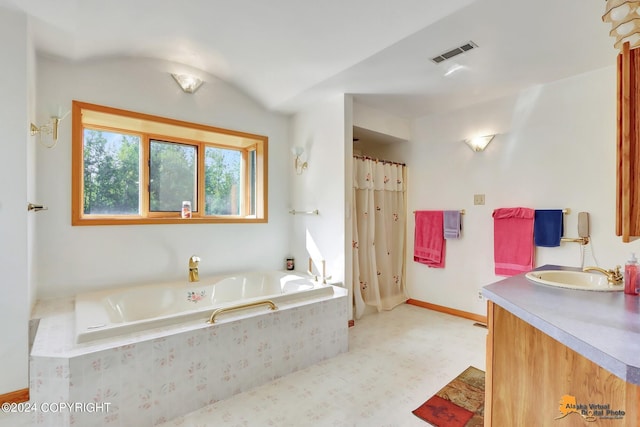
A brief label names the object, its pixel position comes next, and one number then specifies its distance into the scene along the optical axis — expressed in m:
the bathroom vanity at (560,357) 0.73
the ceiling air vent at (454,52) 2.08
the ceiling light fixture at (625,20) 0.98
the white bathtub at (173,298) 1.66
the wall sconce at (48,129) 1.92
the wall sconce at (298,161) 3.22
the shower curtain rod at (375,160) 3.29
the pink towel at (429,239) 3.46
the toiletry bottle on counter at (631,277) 1.21
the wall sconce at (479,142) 3.09
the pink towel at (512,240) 2.77
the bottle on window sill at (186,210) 2.95
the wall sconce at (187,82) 2.78
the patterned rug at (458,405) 1.64
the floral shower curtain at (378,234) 3.31
